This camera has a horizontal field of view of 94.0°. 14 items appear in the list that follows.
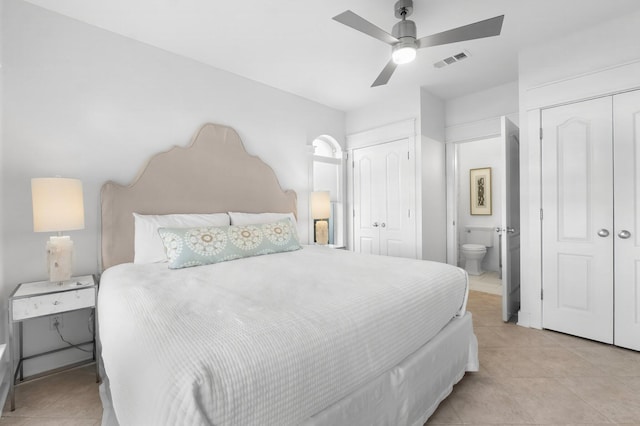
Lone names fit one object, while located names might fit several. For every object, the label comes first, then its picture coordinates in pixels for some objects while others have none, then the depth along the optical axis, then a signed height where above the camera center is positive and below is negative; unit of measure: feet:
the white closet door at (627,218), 7.66 -0.33
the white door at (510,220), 9.68 -0.45
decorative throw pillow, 7.12 -0.83
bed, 2.83 -1.45
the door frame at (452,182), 13.47 +1.21
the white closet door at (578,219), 8.10 -0.37
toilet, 16.46 -2.18
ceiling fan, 5.84 +3.69
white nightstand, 5.85 -1.81
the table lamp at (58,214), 6.24 -0.01
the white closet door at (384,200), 12.87 +0.42
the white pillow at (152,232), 7.66 -0.51
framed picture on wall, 17.88 +1.07
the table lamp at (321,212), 12.61 -0.08
